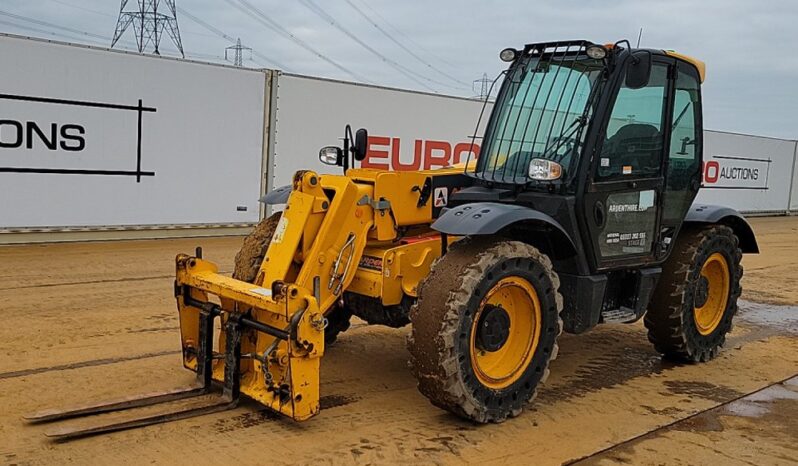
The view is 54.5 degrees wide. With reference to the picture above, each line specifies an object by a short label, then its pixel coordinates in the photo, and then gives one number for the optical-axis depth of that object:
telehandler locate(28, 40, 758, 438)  4.26
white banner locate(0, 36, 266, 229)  10.05
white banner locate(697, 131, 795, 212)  20.80
